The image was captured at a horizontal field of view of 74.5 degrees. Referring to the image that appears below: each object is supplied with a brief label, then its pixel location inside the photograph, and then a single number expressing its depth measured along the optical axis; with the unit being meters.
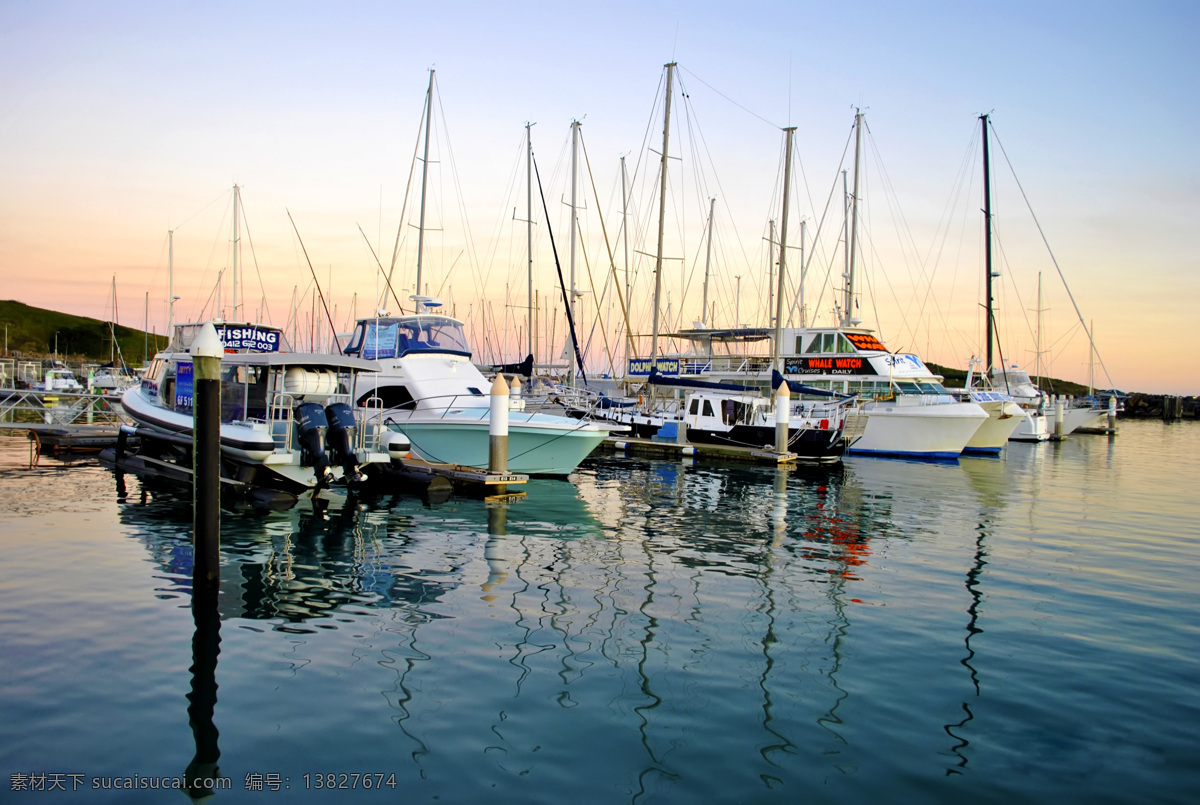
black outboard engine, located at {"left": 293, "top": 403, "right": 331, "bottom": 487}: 15.06
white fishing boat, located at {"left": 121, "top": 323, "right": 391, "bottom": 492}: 15.17
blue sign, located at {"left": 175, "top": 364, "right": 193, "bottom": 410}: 18.53
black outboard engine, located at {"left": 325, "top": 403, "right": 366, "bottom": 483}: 15.28
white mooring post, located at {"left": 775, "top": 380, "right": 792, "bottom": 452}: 27.42
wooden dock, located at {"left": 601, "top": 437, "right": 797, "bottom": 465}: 27.56
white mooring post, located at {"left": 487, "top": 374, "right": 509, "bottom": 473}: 17.92
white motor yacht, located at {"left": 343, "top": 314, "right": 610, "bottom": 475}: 20.69
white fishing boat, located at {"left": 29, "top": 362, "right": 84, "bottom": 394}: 52.84
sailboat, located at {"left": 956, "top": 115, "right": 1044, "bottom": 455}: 36.69
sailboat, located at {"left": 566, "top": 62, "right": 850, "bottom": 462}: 28.25
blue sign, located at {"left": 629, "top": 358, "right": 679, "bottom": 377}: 40.22
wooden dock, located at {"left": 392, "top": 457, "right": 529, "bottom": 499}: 17.20
